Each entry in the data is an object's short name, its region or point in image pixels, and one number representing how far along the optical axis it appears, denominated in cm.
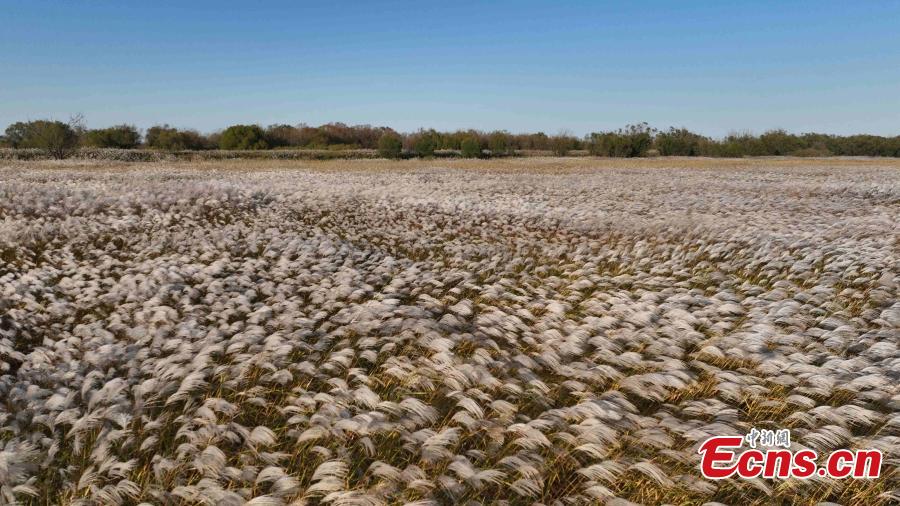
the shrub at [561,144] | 9612
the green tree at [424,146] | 8094
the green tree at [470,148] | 8019
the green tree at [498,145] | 8872
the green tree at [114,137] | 7712
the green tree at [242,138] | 8800
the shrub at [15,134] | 7347
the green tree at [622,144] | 8681
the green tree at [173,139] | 8188
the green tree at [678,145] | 9344
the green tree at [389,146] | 7600
